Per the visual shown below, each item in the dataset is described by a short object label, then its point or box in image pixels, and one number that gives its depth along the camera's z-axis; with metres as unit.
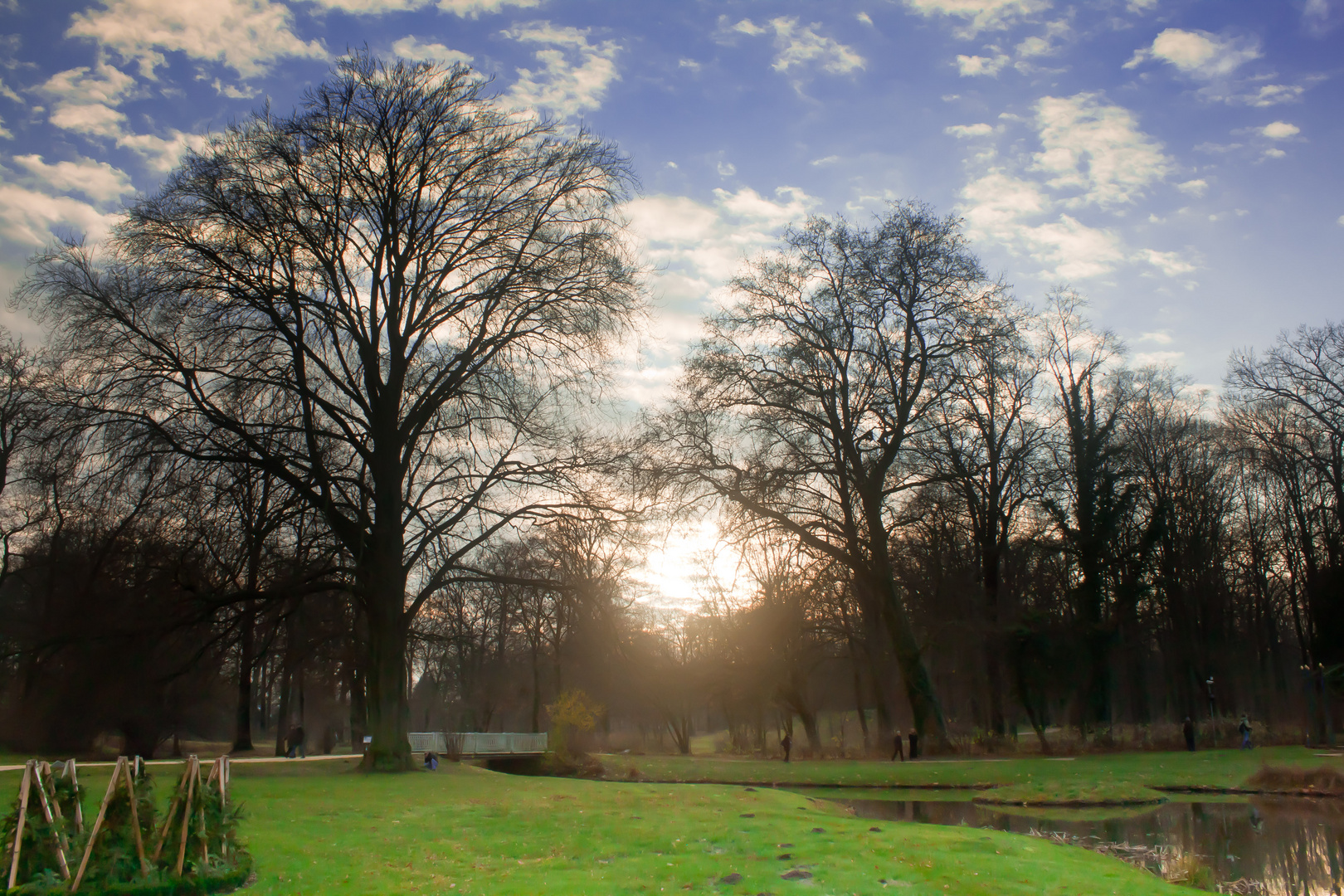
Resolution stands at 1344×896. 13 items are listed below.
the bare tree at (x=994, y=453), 26.41
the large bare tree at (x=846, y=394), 27.25
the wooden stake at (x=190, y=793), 7.75
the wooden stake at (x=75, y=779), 7.87
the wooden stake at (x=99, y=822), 7.15
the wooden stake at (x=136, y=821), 7.54
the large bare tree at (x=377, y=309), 18.66
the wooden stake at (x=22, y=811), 7.12
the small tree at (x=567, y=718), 34.38
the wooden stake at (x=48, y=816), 7.25
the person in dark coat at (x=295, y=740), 32.22
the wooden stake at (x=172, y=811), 7.83
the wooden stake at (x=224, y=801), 8.24
